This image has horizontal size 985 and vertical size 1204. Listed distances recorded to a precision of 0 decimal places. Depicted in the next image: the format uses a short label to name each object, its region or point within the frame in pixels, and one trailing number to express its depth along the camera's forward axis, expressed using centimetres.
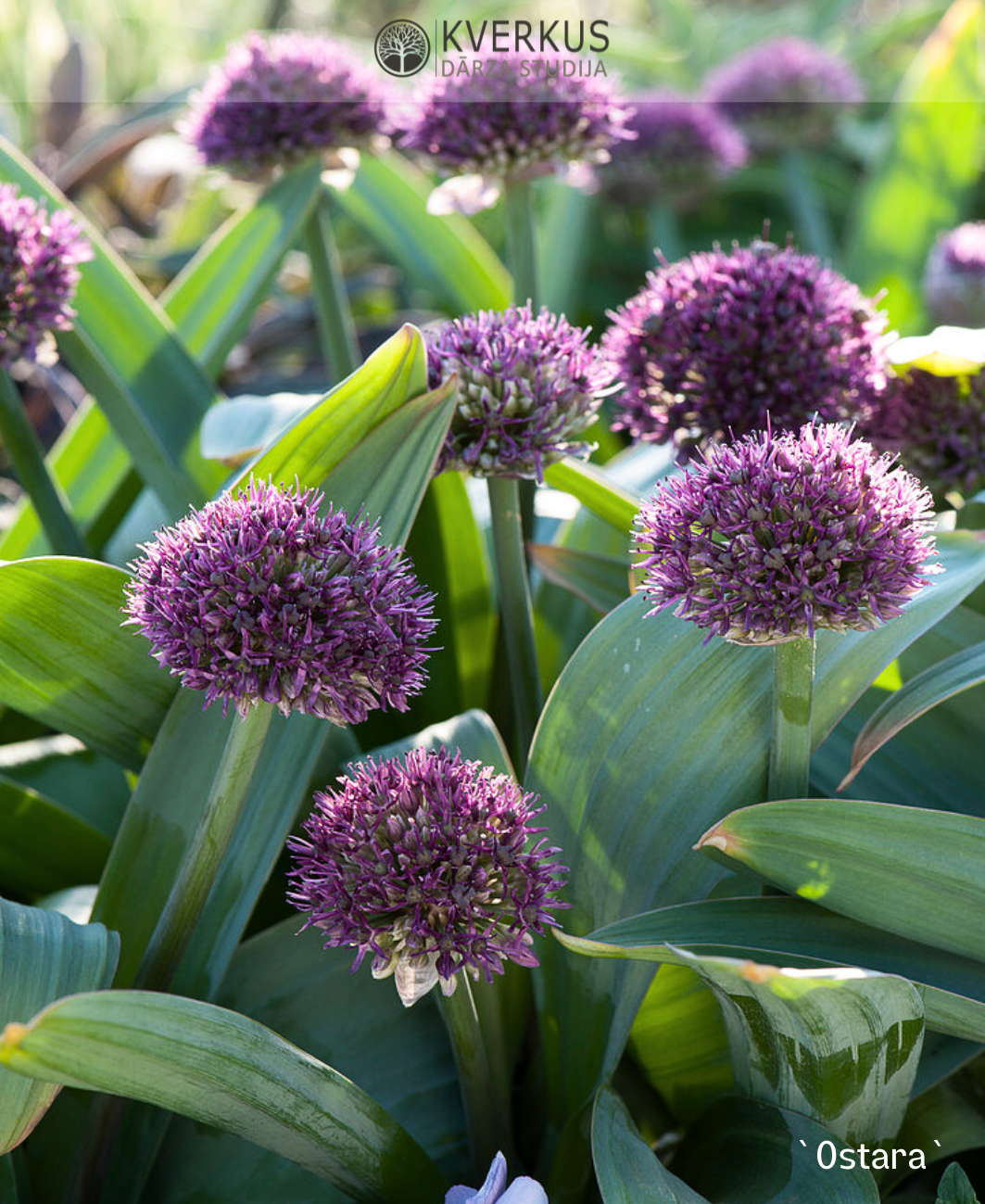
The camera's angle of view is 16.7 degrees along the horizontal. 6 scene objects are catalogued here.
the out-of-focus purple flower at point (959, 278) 92
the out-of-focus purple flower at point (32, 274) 78
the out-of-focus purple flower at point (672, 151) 126
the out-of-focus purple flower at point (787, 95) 136
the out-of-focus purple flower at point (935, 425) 80
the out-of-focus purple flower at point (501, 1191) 67
